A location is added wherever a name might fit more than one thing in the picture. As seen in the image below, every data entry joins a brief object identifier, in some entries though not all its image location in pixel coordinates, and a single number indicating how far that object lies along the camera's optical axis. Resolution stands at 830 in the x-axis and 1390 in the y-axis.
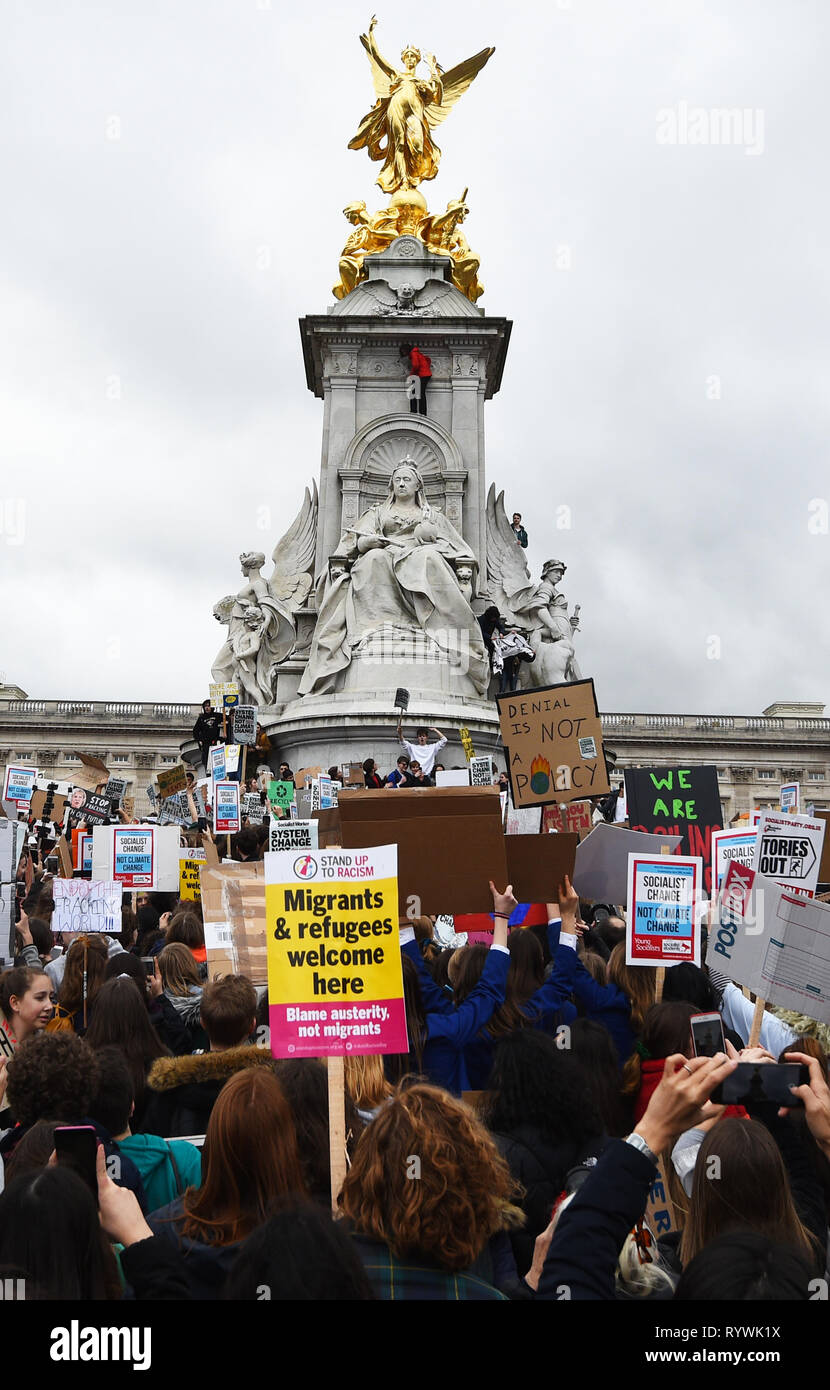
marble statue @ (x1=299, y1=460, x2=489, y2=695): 26.70
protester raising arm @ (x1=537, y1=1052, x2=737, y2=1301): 3.06
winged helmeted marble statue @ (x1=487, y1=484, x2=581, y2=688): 29.16
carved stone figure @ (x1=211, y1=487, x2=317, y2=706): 29.64
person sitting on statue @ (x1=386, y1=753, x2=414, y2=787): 19.41
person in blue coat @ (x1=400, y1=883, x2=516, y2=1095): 5.44
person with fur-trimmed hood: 4.92
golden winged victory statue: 33.94
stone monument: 26.50
